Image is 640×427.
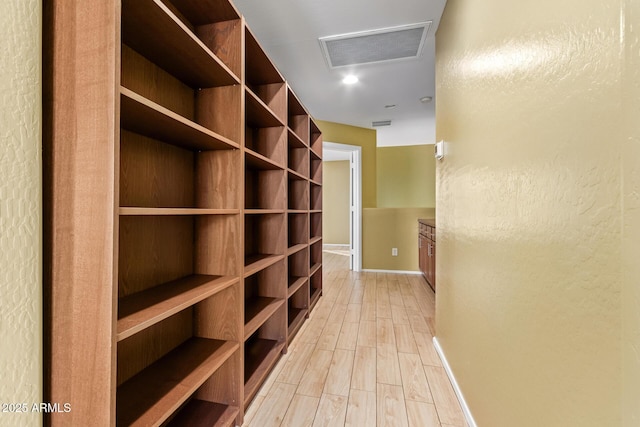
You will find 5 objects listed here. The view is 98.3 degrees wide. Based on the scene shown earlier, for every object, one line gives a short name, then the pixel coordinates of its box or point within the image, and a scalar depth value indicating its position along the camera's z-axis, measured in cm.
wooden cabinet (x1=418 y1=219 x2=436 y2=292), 324
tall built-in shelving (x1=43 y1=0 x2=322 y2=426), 70
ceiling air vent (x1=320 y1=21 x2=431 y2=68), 207
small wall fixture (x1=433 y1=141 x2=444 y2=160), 182
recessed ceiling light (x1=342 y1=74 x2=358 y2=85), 280
